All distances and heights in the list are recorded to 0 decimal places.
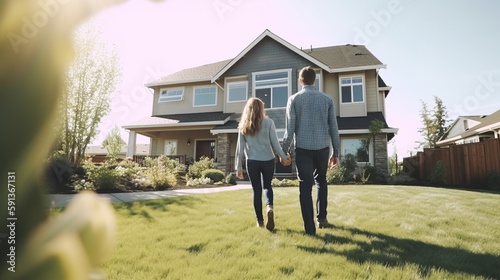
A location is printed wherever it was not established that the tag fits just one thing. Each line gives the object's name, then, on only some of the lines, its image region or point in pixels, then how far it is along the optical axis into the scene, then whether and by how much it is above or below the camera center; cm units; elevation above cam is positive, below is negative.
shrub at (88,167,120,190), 829 -25
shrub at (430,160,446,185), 1232 +9
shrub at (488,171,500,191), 1077 -13
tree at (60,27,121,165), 1156 +314
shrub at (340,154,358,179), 1334 +46
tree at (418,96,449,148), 4269 +763
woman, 454 +40
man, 423 +57
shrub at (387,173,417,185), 1287 -20
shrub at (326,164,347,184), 1303 -8
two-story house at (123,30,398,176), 1587 +449
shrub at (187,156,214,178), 1356 +15
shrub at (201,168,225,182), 1274 -14
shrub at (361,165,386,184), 1321 -1
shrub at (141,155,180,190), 955 -28
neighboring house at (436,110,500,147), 2198 +395
